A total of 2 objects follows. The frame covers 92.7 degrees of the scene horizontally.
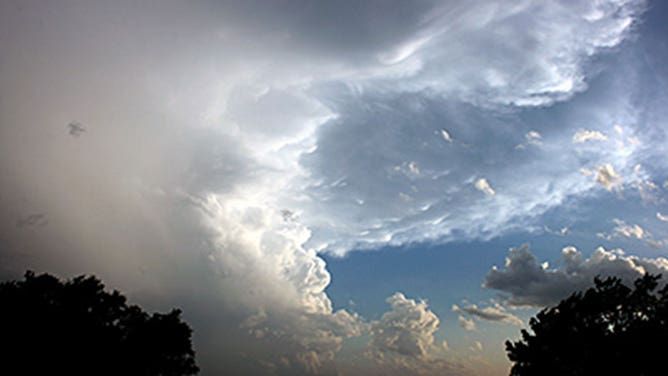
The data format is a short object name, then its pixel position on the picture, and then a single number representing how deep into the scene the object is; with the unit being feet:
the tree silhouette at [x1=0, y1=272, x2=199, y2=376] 107.76
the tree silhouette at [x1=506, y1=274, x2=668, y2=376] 86.22
